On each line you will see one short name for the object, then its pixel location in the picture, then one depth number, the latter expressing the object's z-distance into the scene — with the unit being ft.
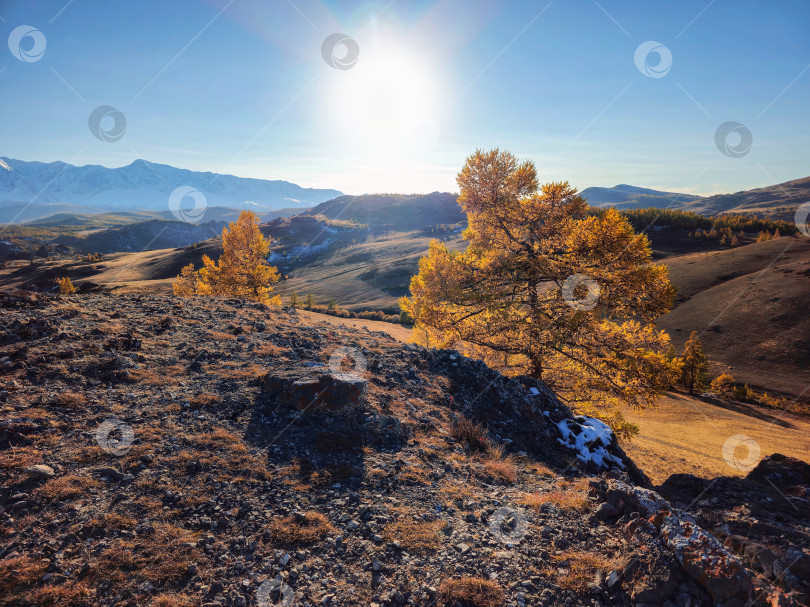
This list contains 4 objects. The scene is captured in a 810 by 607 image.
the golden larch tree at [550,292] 47.39
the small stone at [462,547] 19.90
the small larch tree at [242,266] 107.86
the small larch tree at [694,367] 144.05
